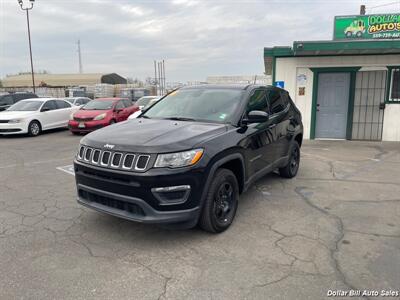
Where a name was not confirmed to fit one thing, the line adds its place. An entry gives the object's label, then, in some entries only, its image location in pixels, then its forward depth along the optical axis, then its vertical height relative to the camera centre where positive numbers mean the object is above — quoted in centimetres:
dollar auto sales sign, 1730 +356
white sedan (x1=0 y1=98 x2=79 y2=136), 1215 -89
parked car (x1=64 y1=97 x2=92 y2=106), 1740 -44
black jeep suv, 325 -72
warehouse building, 6380 +259
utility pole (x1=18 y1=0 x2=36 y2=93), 2220 +550
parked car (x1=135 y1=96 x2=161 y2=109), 1609 -42
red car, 1242 -84
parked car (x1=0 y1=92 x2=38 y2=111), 1535 -25
